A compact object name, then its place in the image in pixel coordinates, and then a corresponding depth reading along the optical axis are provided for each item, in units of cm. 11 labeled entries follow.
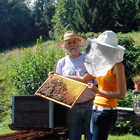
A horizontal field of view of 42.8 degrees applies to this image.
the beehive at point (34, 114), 208
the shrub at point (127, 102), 510
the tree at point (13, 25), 3441
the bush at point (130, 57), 706
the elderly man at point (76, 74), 226
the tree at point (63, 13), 2507
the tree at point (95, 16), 1936
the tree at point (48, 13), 3731
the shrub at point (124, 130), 419
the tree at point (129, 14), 1770
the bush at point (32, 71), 489
